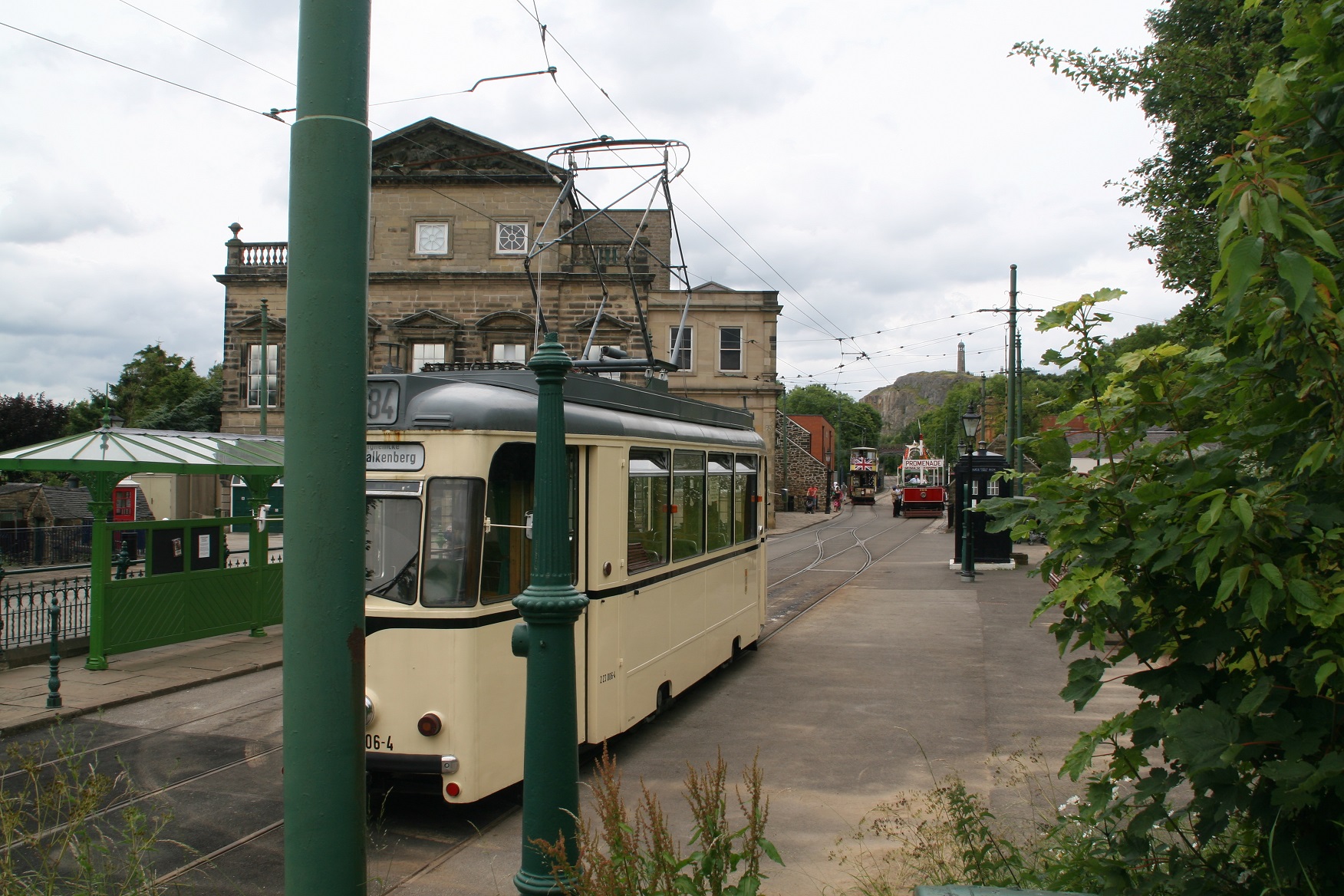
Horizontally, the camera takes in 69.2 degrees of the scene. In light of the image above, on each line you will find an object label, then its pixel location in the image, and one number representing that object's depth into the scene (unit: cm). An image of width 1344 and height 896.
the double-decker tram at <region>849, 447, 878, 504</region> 7594
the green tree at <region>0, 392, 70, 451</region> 3619
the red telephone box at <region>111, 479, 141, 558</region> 2639
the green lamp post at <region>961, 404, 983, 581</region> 2145
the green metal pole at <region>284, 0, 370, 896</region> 262
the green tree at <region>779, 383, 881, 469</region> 12644
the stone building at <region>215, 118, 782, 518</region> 3403
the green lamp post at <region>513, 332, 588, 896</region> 353
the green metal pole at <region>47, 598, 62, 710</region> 922
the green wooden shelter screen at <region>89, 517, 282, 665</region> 1134
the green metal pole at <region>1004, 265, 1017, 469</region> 2944
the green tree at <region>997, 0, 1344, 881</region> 266
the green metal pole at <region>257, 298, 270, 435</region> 2475
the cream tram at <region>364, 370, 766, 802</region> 611
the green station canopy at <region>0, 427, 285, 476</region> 1057
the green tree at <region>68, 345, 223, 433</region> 4975
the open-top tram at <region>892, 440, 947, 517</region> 5575
